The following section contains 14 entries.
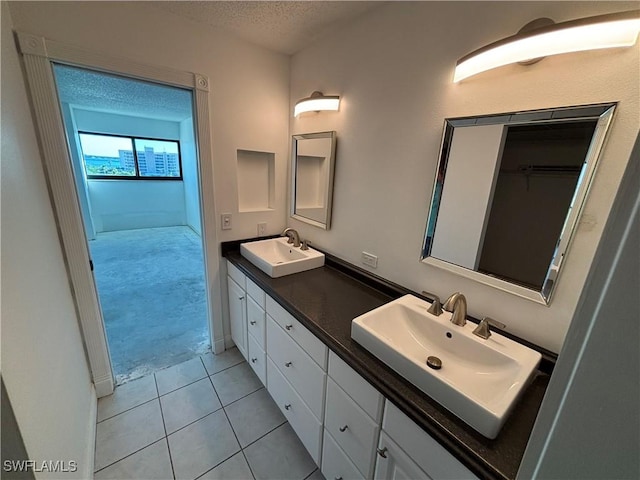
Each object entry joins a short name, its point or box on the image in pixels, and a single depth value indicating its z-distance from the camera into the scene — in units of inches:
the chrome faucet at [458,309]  41.4
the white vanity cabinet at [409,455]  28.0
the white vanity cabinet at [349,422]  36.8
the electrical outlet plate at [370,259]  61.5
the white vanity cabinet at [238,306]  73.6
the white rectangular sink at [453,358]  27.9
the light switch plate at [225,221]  77.6
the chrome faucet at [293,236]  80.6
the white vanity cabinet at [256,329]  64.2
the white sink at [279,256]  64.6
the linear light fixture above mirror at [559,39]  28.4
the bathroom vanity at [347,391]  27.8
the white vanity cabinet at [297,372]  47.2
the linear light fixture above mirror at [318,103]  64.9
